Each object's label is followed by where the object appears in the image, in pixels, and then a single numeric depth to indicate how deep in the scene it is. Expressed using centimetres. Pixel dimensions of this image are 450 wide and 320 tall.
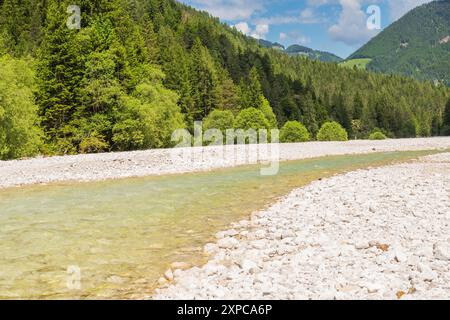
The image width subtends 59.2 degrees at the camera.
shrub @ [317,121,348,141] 10394
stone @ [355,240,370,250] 905
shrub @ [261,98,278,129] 9888
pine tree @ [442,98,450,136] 13650
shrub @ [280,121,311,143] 9225
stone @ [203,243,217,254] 1031
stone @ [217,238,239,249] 1056
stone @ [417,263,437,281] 689
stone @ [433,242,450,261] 770
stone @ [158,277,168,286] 819
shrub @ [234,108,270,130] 8306
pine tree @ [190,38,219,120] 9425
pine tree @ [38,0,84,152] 4484
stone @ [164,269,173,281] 841
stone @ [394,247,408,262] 792
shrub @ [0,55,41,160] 3472
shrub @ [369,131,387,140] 12691
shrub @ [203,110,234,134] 8119
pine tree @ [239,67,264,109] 10288
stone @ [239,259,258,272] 818
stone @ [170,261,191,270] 917
